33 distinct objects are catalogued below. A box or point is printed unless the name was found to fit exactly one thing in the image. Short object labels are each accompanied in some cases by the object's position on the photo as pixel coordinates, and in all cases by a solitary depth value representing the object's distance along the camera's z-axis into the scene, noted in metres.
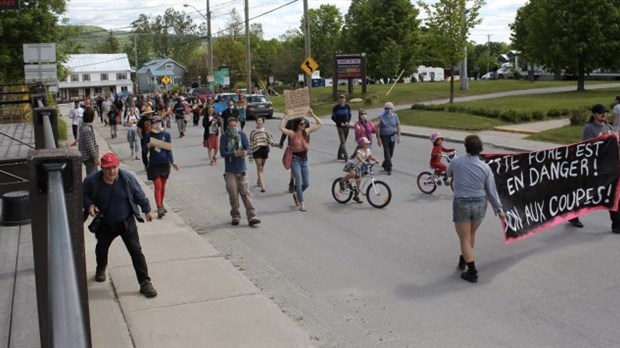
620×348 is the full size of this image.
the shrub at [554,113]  28.27
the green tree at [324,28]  90.06
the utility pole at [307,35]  37.97
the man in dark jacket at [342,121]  18.30
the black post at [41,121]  8.71
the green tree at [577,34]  38.56
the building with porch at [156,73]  121.88
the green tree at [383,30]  68.19
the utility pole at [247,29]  50.14
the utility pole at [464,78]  45.47
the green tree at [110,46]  167.62
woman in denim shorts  7.55
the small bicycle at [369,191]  11.98
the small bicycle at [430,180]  13.12
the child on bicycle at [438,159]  13.01
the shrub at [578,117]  23.92
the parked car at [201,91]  59.15
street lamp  58.59
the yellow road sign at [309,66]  36.18
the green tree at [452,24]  32.50
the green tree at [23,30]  27.55
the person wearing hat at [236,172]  10.82
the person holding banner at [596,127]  10.02
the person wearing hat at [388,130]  16.19
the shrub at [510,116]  27.41
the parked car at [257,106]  37.50
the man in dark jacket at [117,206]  6.93
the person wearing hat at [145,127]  12.07
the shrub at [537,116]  27.69
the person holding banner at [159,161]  11.52
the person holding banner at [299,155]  11.81
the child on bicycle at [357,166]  12.17
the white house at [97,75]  126.19
